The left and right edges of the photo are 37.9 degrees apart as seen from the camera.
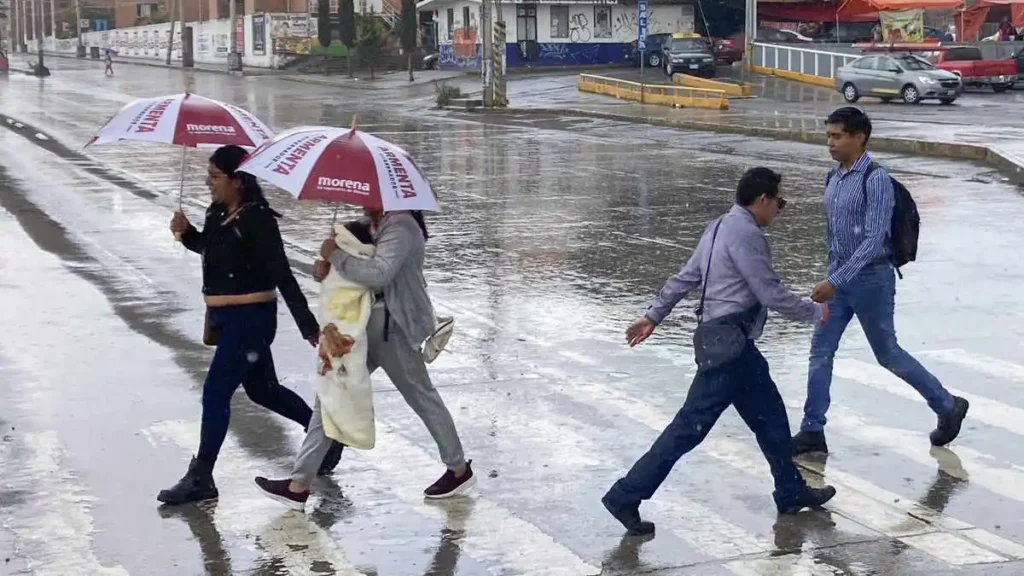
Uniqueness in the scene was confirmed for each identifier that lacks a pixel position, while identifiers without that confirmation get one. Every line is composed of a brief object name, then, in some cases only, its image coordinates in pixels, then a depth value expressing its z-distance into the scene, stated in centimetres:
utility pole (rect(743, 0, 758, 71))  5691
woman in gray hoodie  642
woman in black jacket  680
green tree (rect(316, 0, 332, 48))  8019
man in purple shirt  631
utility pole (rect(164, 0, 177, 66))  9336
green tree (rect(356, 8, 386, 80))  7406
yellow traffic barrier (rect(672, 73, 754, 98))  4716
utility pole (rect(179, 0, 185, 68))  9450
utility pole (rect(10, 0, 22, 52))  15416
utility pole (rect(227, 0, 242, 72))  8131
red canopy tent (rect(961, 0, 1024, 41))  6022
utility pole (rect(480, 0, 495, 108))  4459
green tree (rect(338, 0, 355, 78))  7719
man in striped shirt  716
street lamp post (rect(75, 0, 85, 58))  11894
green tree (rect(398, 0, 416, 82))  7669
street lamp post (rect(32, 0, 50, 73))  7750
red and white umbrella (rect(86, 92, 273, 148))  712
